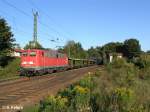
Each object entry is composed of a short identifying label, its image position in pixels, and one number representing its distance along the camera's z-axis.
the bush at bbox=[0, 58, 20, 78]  21.45
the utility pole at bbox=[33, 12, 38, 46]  22.59
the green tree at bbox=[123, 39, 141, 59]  62.38
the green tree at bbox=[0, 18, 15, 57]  23.20
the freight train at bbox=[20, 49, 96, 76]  19.58
